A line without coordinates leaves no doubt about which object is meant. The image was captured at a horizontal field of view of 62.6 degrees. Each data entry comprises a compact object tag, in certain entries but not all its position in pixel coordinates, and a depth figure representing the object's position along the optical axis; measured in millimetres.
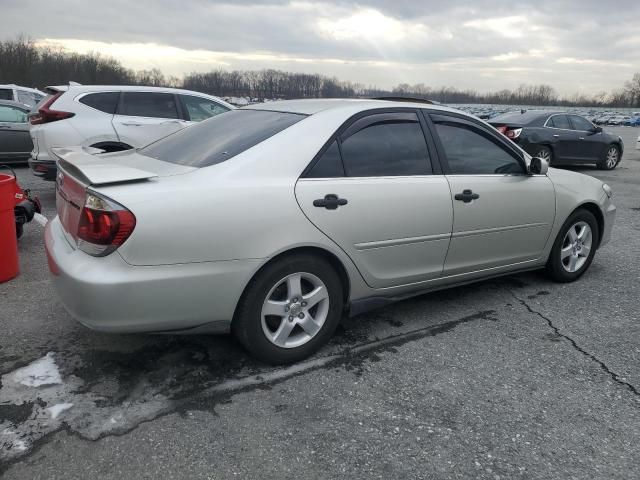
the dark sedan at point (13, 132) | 10273
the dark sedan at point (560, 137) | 12648
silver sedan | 2680
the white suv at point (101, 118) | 7270
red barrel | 4270
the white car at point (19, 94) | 14407
